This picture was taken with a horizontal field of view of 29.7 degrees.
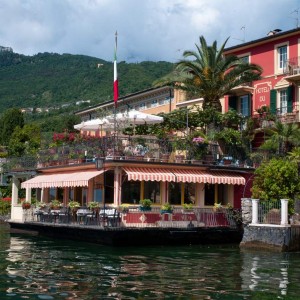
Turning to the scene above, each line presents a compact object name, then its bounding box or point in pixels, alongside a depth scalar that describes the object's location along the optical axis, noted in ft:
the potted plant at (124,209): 82.66
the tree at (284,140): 105.29
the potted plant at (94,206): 84.94
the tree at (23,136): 184.03
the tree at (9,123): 275.39
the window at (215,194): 97.91
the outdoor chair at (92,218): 83.67
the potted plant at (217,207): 90.58
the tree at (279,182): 83.25
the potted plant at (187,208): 88.99
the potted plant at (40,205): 102.25
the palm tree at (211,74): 111.55
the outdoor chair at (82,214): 85.75
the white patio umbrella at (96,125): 98.02
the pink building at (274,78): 122.11
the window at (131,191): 89.92
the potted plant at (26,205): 105.60
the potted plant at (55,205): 97.74
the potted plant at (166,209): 85.20
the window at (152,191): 91.86
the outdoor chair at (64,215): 90.99
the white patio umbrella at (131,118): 96.07
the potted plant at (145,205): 84.64
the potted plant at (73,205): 90.27
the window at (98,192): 93.81
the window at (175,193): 94.27
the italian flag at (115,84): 98.02
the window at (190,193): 95.91
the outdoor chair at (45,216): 96.15
